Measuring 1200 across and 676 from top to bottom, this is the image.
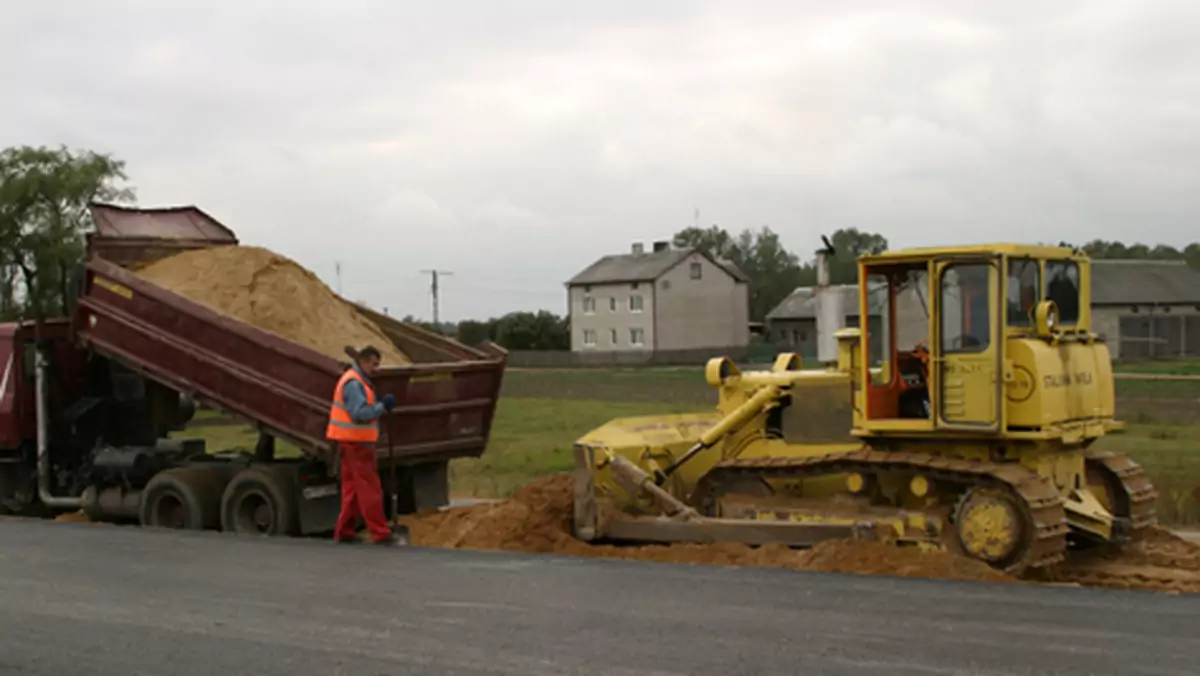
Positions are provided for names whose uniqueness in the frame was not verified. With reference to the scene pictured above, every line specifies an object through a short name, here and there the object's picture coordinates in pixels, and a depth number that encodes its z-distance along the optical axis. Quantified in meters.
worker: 10.73
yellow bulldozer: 9.85
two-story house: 80.50
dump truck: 11.65
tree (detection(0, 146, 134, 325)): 50.88
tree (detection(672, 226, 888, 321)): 106.19
